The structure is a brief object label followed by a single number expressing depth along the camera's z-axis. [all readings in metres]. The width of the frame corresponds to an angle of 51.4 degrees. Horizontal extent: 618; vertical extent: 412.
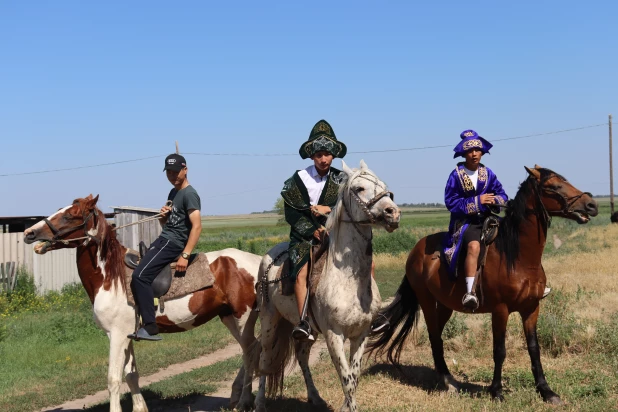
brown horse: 7.26
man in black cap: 7.25
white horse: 5.91
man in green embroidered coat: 6.67
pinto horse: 7.33
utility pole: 49.28
